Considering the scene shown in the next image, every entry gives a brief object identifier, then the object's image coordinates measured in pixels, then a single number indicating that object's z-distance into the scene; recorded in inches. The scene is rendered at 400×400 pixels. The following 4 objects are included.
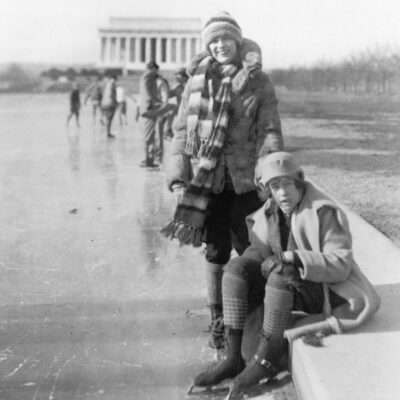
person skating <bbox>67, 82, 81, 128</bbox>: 762.8
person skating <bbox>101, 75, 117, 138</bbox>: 645.9
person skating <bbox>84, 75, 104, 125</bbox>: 888.7
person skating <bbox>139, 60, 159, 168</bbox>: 415.5
